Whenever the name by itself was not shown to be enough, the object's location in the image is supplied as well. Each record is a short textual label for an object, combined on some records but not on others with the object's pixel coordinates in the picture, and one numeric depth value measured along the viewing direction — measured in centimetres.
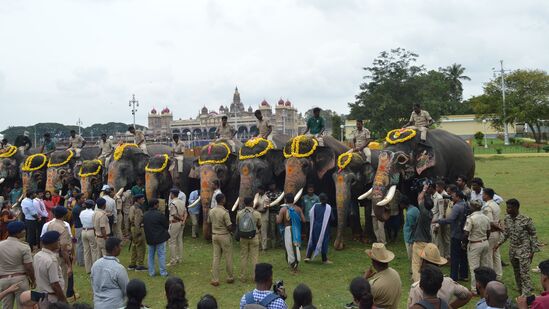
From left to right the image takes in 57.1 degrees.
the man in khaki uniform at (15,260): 681
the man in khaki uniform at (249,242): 995
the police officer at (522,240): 815
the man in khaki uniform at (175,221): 1158
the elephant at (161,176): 1553
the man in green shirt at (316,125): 1509
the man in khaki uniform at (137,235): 1075
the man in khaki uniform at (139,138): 1806
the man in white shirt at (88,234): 1067
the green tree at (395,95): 4669
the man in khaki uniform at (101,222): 1041
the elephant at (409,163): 1210
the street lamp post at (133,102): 6544
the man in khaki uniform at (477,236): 854
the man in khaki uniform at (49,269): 651
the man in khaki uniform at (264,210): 1271
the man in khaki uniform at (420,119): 1388
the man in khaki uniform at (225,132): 1595
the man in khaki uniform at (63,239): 865
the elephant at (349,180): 1281
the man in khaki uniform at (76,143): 1906
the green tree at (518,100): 5628
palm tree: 8619
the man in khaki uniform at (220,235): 976
